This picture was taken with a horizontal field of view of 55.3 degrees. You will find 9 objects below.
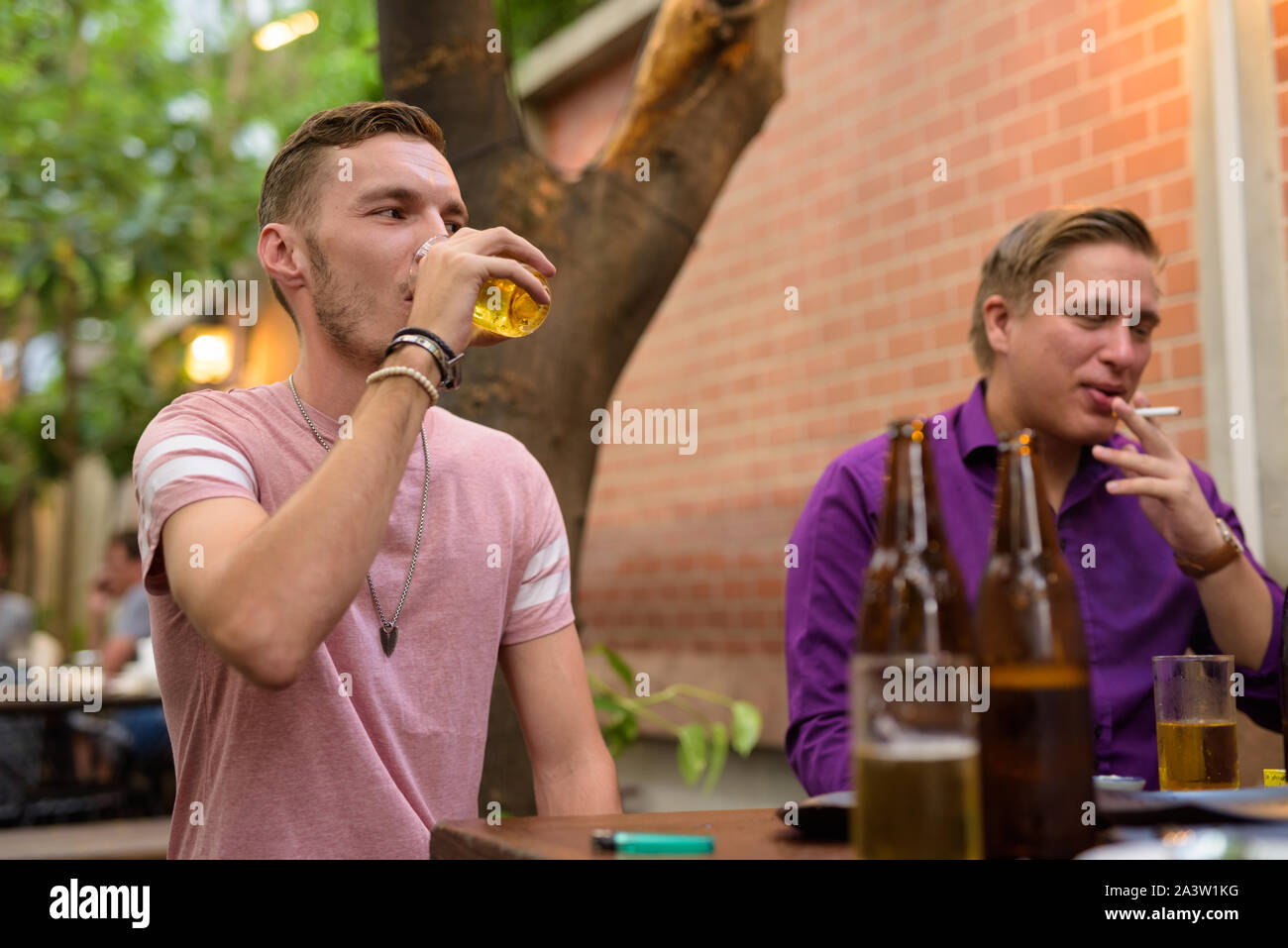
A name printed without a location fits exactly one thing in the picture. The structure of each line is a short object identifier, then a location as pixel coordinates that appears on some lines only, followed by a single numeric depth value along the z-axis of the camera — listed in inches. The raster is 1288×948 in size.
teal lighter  36.6
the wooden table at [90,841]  137.6
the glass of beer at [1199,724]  54.9
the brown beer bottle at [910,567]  33.8
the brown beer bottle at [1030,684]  33.9
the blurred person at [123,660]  208.5
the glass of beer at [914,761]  30.0
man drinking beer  50.2
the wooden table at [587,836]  37.1
